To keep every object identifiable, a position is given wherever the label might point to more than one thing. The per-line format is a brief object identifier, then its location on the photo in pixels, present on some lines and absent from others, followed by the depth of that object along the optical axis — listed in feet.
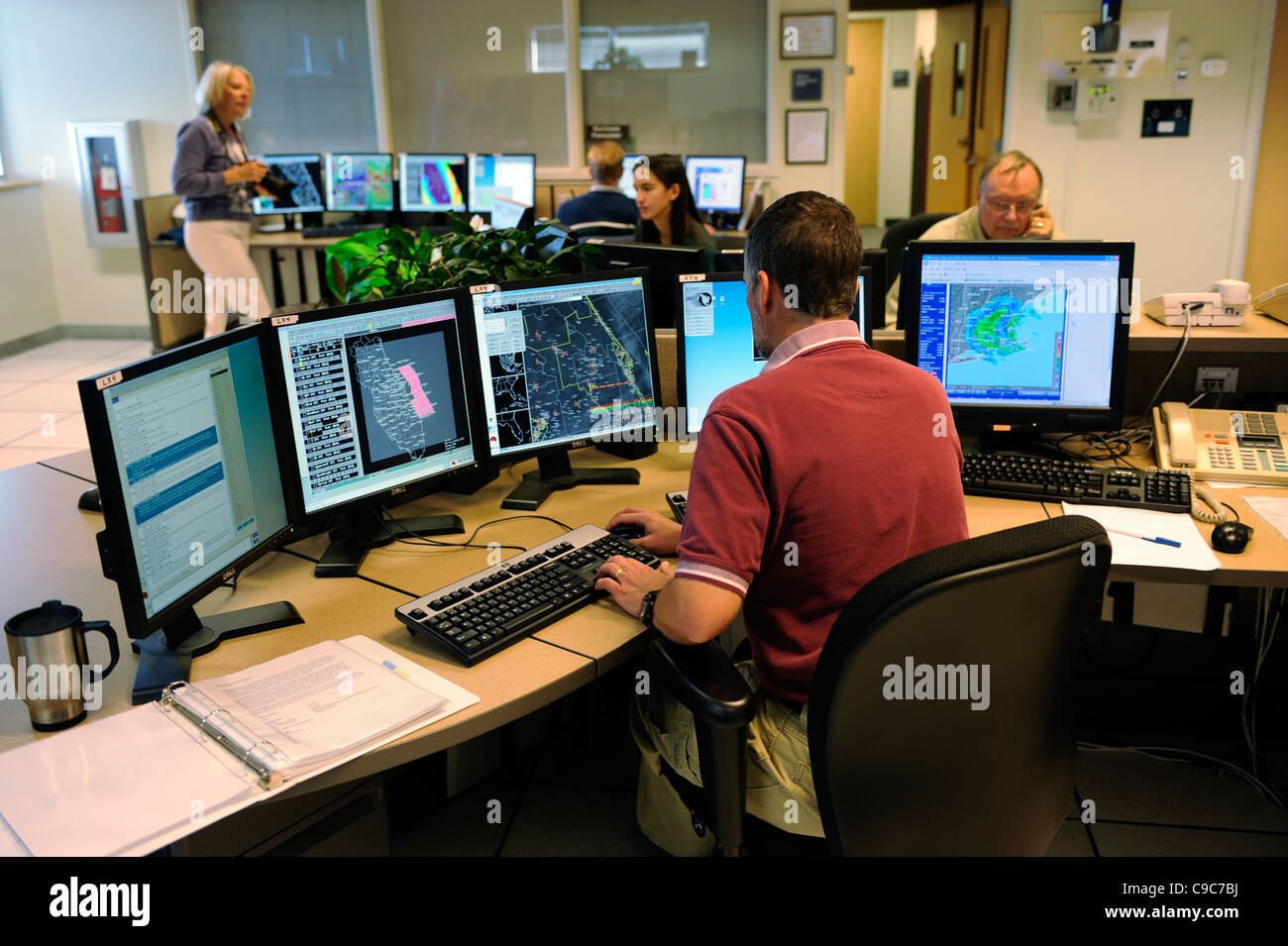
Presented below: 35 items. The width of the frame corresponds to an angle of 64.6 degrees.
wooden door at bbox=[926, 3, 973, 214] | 24.22
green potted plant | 7.61
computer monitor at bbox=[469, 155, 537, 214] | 21.35
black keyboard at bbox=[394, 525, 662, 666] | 5.13
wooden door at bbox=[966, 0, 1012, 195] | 21.10
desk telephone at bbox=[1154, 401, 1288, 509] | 7.09
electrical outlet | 8.00
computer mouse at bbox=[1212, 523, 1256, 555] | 6.02
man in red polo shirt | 4.59
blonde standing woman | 16.84
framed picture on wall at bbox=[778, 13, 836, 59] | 20.95
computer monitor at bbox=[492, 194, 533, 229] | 19.58
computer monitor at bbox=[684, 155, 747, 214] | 20.71
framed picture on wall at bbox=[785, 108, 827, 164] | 21.48
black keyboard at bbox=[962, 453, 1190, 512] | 6.75
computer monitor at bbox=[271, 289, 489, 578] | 5.70
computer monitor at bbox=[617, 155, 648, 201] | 21.09
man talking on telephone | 11.91
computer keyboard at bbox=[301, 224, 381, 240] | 21.17
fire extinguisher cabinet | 22.58
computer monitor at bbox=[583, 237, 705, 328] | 8.45
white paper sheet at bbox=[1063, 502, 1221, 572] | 5.93
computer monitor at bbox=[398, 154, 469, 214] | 21.58
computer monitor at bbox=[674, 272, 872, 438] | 7.36
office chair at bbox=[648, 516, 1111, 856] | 3.67
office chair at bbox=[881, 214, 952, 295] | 13.21
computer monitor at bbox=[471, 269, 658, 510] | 6.76
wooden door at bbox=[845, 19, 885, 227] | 33.14
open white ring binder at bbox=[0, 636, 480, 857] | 3.76
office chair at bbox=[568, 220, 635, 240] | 15.70
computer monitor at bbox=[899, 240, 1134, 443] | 7.32
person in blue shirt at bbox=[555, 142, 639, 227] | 16.72
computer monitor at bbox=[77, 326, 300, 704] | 4.37
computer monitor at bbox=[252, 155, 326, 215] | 21.61
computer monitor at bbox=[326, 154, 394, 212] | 21.81
